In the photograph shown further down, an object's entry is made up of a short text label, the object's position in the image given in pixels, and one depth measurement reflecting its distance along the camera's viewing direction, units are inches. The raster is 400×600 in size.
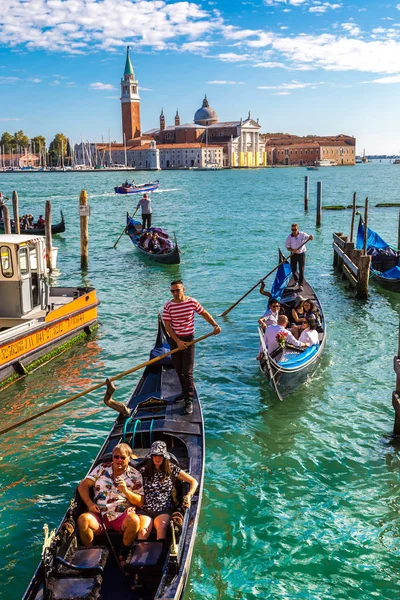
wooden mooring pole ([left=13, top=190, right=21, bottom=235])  553.1
